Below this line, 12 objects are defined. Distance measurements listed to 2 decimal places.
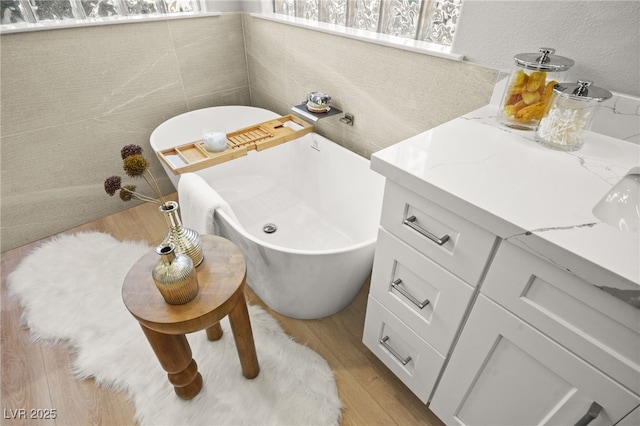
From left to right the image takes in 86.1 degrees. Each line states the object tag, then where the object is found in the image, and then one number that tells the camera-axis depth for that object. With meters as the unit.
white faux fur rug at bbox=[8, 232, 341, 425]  1.26
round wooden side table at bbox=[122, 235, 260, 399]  0.95
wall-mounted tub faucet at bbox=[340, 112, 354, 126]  1.77
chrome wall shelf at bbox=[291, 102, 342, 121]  1.74
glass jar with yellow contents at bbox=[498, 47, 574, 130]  0.93
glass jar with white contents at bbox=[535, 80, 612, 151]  0.86
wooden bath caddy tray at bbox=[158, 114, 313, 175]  1.75
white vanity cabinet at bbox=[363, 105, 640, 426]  0.62
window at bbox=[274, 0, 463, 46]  1.36
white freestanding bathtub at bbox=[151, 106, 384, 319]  1.30
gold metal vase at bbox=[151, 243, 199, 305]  0.92
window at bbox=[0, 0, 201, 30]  1.62
